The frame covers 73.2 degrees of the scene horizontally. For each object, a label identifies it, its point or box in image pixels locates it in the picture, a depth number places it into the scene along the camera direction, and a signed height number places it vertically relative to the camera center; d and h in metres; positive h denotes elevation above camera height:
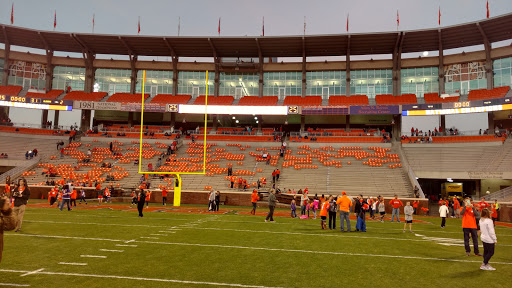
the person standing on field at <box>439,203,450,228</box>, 17.67 -1.81
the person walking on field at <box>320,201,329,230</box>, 15.20 -1.68
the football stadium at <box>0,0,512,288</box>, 8.48 +1.53
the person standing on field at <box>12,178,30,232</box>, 11.79 -1.06
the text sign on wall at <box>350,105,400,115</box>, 40.88 +7.84
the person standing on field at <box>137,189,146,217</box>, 18.08 -1.66
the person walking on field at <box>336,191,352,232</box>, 14.44 -1.42
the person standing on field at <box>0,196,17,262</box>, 4.97 -0.74
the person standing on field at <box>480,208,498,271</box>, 8.45 -1.51
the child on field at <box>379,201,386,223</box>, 19.50 -1.91
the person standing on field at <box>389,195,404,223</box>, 18.89 -1.51
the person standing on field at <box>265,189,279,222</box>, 17.25 -1.58
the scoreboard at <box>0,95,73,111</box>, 44.31 +8.31
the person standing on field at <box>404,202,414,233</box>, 14.81 -1.61
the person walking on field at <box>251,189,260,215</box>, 21.12 -1.65
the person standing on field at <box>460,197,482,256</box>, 10.36 -1.46
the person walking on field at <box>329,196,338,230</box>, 14.77 -1.57
